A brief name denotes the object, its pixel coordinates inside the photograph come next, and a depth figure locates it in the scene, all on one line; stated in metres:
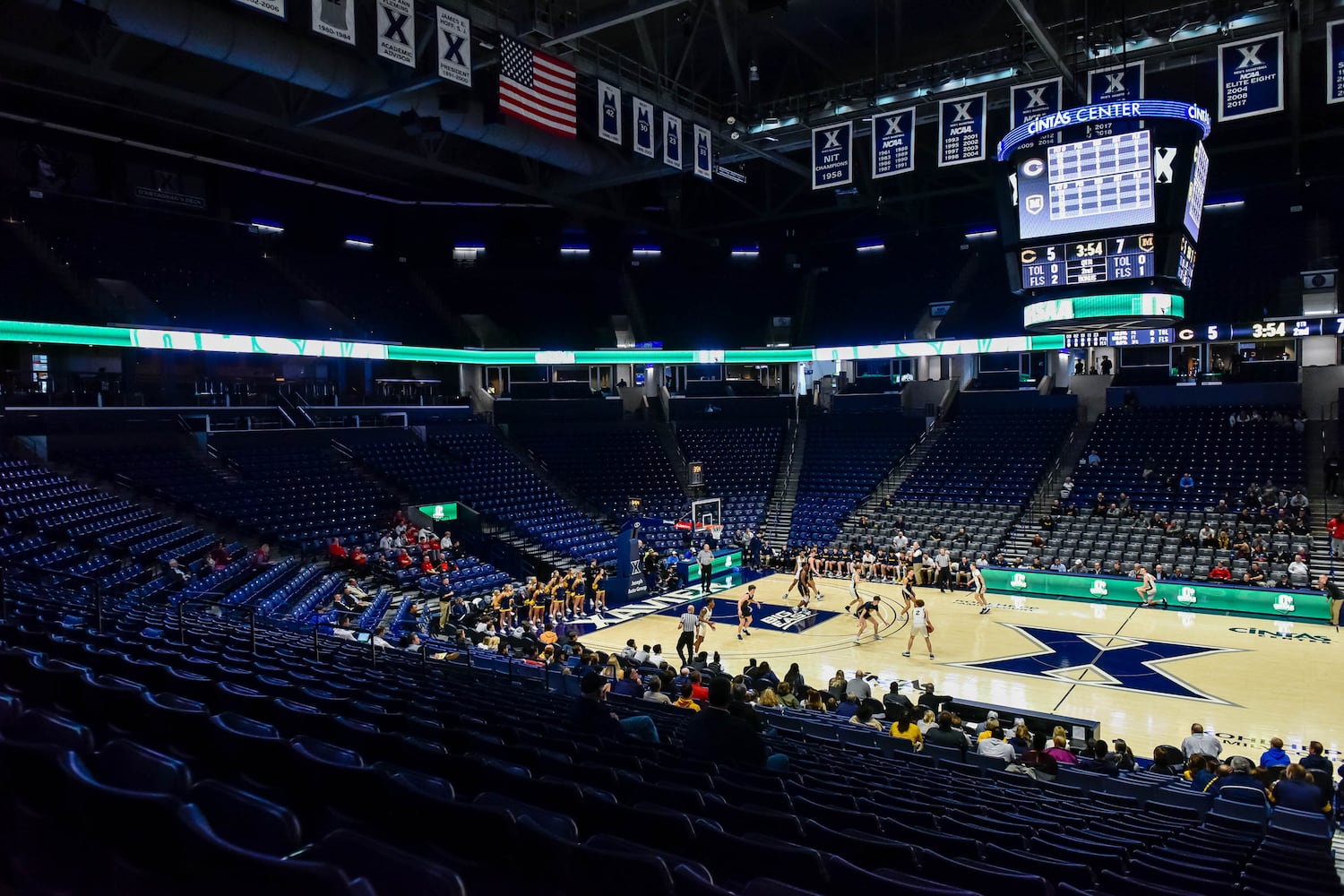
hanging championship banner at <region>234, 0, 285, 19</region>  14.02
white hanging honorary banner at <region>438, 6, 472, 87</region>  17.12
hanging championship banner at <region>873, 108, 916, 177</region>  21.36
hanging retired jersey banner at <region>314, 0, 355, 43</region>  14.61
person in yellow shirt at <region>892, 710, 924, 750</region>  11.53
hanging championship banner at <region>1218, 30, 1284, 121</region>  16.61
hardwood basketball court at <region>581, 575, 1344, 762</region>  14.32
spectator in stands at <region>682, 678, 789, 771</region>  7.05
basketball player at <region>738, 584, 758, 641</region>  21.34
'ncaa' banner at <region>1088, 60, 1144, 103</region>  19.08
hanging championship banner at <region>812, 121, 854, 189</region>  22.48
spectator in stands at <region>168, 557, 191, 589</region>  15.68
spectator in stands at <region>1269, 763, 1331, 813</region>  8.70
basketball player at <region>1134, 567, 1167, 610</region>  23.17
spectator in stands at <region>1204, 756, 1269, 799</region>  8.91
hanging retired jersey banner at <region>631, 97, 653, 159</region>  21.69
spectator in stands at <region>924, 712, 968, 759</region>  10.59
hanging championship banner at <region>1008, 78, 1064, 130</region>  19.59
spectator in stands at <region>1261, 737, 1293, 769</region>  10.20
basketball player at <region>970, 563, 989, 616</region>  23.50
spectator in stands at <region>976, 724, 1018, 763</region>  10.62
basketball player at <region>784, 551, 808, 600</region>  24.91
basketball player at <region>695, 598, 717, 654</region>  19.62
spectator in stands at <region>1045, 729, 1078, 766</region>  10.62
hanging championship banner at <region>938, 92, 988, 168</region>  20.27
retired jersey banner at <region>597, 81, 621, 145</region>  20.31
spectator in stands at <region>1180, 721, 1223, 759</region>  11.06
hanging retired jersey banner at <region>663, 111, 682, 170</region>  22.80
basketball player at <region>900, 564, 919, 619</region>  19.56
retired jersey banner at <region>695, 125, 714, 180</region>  24.11
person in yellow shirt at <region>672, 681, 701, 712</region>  11.97
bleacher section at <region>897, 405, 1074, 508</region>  31.73
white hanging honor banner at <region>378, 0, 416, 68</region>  16.10
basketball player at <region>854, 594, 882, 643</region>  19.72
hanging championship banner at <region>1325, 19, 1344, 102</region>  16.20
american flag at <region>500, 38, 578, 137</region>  18.45
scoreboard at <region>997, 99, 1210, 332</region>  15.95
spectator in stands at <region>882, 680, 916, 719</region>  12.32
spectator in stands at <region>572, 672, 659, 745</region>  7.80
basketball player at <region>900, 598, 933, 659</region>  18.67
